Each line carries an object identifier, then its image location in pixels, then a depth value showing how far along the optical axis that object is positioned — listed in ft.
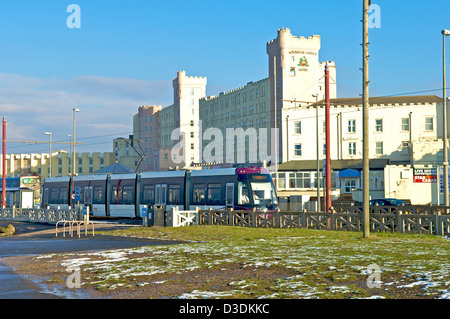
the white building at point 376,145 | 209.97
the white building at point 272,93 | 318.24
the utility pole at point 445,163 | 124.16
